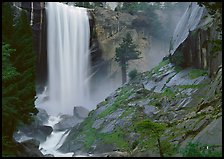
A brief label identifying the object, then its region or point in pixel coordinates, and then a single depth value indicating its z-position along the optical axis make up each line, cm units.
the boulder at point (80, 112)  4812
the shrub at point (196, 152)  1095
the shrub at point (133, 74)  4966
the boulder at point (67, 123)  4334
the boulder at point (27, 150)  1911
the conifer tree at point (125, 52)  5281
